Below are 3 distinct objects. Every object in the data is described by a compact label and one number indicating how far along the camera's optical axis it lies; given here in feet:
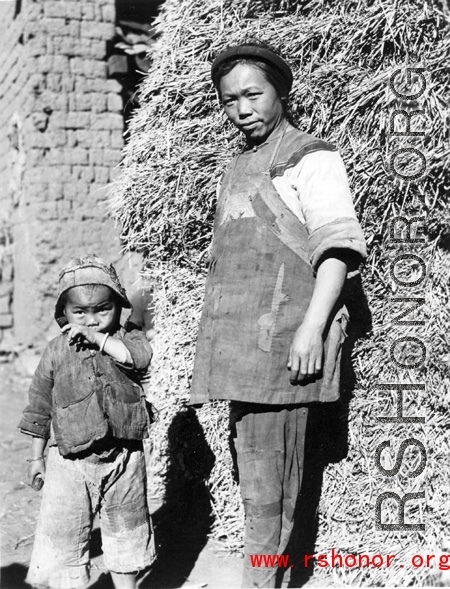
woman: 6.41
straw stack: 7.87
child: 7.14
